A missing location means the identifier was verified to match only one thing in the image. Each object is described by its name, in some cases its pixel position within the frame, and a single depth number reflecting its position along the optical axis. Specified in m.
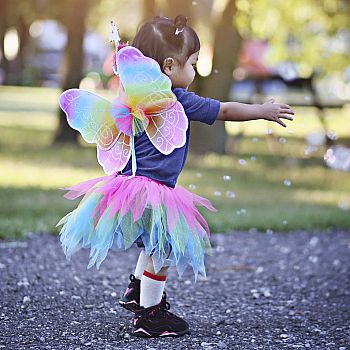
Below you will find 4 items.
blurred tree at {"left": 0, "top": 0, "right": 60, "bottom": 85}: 24.87
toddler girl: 3.59
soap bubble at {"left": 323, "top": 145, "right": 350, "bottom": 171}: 8.12
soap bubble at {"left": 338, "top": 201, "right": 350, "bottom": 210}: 8.58
